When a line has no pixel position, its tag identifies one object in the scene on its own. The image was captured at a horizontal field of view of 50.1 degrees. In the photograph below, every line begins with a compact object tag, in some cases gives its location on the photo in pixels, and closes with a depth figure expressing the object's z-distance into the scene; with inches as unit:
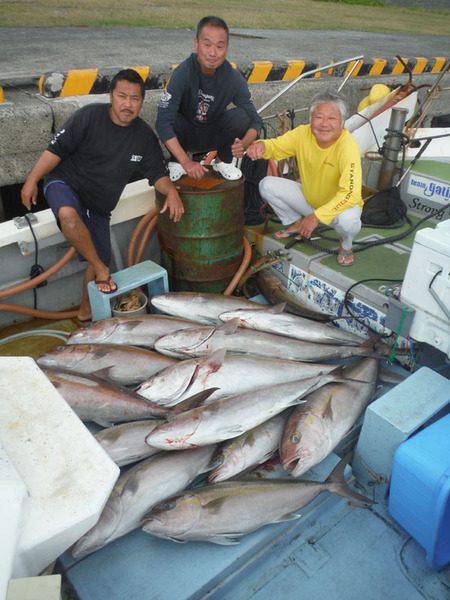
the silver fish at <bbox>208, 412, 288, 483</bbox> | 108.6
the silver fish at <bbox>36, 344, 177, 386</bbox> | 135.6
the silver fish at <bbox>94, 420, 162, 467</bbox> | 110.3
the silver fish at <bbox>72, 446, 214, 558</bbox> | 94.4
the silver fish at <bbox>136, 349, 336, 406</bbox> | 124.3
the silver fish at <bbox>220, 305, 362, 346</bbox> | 148.5
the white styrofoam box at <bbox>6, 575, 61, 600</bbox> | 56.6
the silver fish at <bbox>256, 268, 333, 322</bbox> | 161.3
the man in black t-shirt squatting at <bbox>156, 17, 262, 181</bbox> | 176.9
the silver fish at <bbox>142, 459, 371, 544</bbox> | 96.4
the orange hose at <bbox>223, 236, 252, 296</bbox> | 181.0
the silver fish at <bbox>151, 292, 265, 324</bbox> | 158.2
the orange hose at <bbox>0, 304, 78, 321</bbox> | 167.0
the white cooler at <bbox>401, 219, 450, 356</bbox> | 108.2
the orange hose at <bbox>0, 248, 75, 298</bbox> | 160.4
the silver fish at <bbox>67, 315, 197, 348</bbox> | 147.4
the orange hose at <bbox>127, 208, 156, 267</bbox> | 188.4
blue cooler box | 92.7
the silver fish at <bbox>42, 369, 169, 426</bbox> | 120.9
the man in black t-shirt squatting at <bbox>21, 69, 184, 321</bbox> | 160.6
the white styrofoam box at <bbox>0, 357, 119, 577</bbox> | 66.9
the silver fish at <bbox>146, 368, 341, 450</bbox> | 107.7
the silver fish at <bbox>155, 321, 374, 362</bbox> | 141.5
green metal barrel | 166.1
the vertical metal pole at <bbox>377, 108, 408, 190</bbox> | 199.6
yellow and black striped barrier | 239.0
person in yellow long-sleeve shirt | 161.6
